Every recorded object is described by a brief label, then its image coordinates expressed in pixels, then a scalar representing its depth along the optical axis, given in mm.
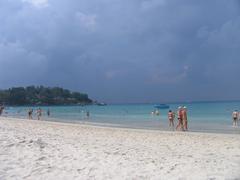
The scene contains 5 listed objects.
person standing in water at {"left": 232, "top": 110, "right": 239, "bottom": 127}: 14612
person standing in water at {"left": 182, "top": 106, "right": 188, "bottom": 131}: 11850
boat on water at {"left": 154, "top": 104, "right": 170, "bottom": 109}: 53348
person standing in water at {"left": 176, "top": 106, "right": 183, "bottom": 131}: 11925
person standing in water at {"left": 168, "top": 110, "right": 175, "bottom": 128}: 13674
